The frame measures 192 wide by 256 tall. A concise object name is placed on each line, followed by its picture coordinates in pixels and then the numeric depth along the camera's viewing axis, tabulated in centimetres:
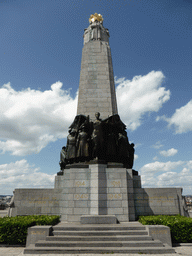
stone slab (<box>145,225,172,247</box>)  1006
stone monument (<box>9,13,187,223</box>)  1362
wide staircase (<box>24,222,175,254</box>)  920
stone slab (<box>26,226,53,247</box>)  1003
